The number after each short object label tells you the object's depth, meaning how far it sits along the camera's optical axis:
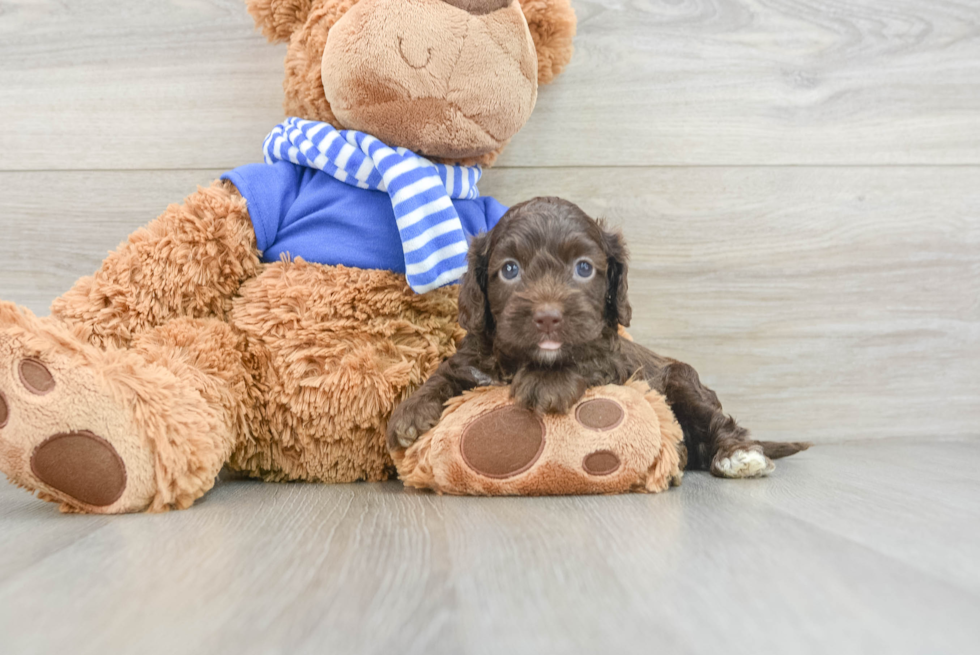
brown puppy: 0.59
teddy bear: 0.63
